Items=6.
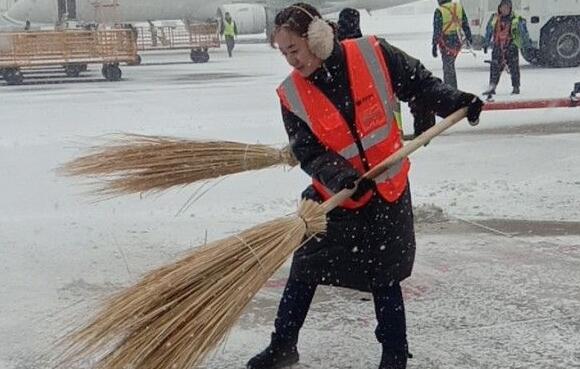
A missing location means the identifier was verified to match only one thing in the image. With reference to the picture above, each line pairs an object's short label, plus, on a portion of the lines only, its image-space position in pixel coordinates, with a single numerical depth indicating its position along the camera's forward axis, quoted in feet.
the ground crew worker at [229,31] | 84.02
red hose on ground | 25.93
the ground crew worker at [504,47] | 44.27
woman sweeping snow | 10.54
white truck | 57.62
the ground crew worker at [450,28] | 44.86
